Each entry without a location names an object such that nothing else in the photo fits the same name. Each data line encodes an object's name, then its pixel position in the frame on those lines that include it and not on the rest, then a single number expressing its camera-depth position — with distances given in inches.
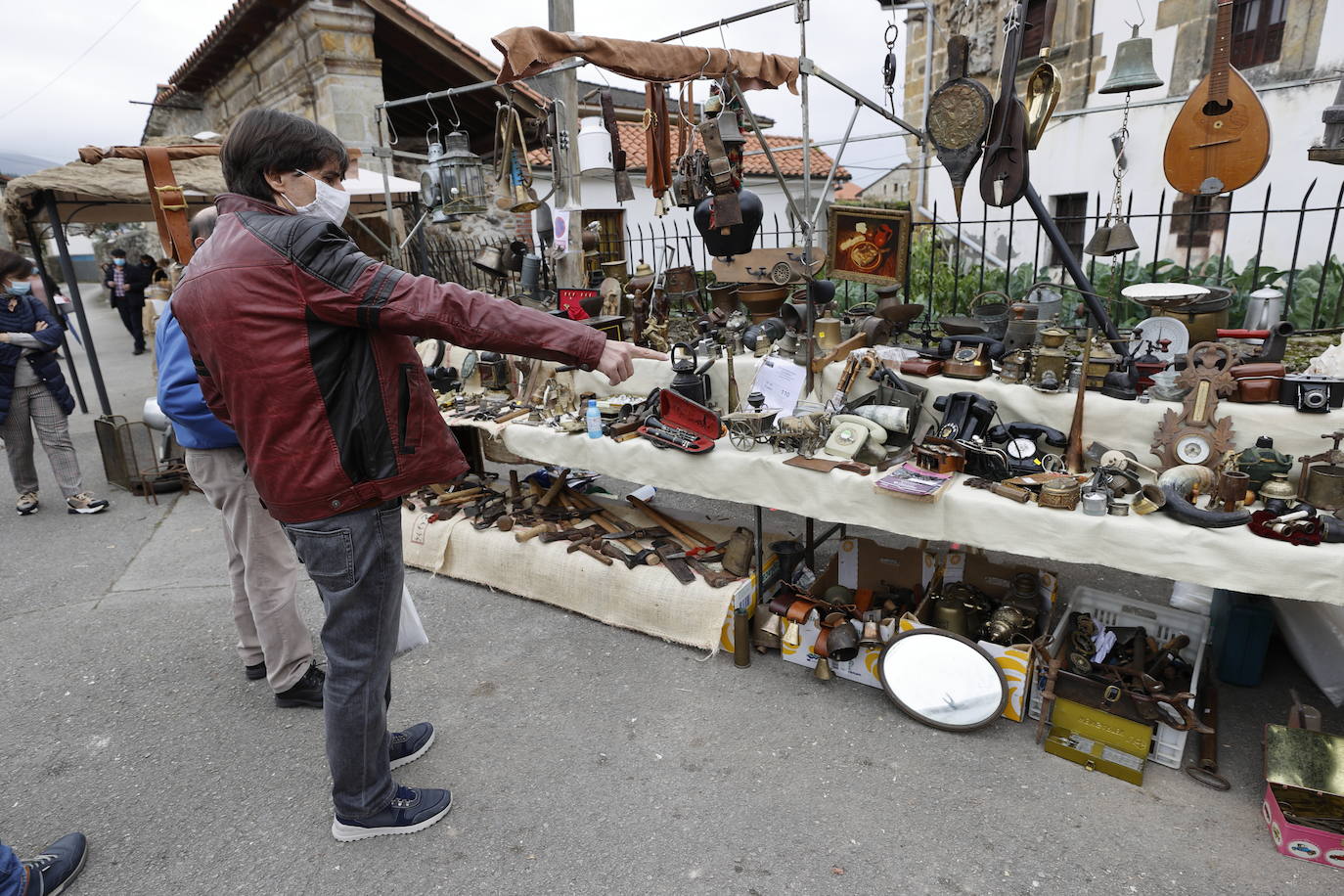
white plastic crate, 99.8
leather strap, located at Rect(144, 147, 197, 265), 175.8
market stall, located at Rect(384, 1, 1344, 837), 99.5
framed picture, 139.4
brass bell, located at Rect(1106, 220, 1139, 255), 143.4
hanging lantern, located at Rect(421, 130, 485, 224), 196.2
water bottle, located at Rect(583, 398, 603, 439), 143.0
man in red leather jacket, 68.1
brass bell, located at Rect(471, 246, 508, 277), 227.3
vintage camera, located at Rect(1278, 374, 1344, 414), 105.3
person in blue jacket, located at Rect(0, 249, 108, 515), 195.2
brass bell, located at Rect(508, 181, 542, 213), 191.8
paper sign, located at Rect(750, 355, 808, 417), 141.2
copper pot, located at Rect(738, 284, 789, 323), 162.1
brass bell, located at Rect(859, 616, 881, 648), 117.3
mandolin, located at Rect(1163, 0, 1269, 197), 125.6
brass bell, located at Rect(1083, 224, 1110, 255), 147.2
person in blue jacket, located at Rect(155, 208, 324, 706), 108.8
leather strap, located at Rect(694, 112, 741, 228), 136.6
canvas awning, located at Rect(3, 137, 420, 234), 236.5
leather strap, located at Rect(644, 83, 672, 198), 153.3
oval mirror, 108.5
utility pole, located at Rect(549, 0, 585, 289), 196.5
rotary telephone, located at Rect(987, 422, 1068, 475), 111.7
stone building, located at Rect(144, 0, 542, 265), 334.6
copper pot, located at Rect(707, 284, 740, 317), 176.6
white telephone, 120.3
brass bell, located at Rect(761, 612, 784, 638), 128.9
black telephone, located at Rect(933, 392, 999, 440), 119.1
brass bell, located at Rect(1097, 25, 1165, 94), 157.1
